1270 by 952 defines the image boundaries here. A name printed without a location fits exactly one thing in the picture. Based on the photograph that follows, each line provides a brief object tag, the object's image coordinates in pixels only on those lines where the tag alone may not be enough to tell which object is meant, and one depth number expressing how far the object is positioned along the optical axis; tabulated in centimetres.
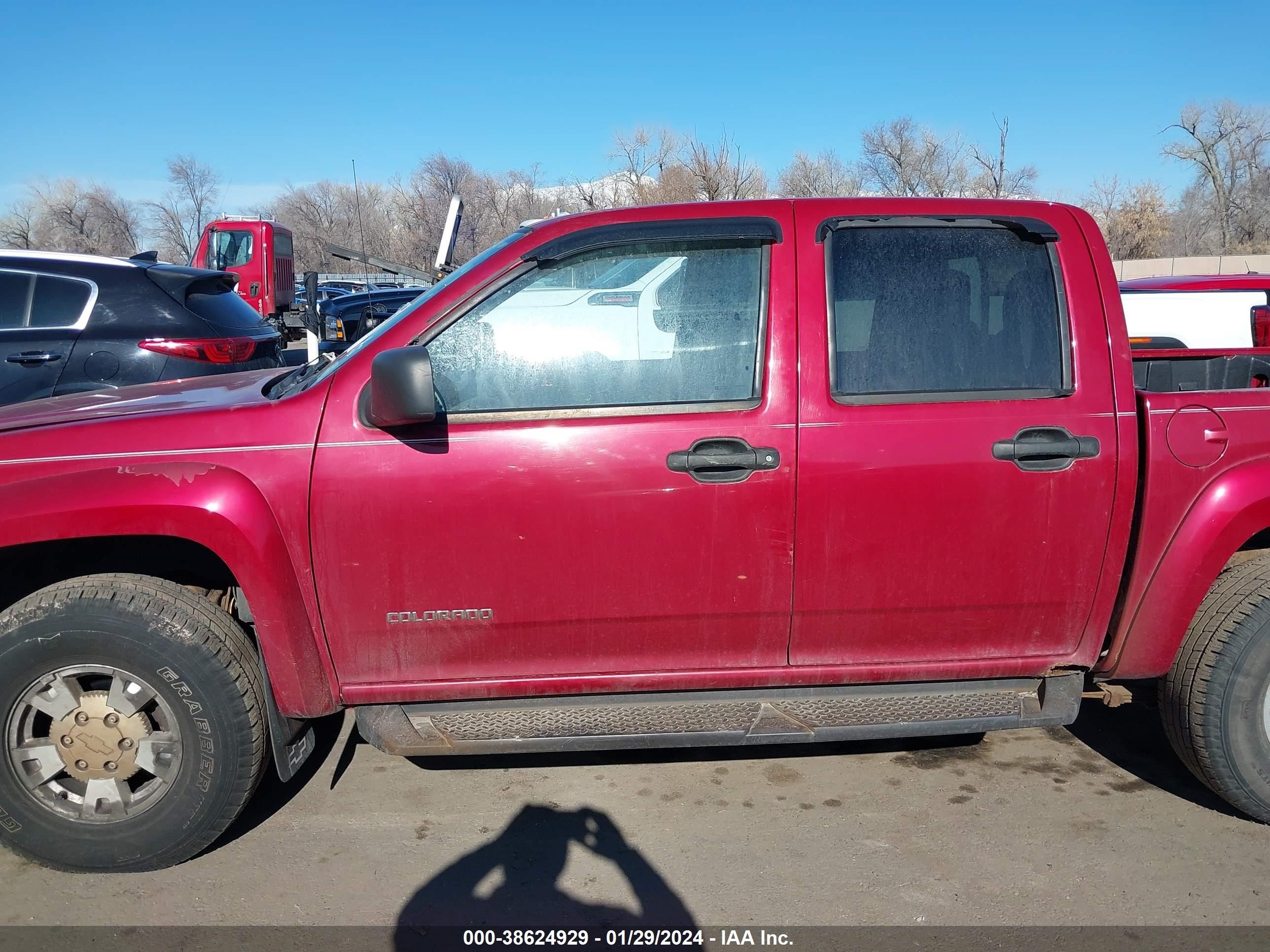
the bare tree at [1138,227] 4716
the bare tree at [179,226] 5494
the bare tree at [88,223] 5238
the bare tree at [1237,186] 4734
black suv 564
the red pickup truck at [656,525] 279
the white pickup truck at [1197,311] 783
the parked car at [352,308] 1659
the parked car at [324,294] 2307
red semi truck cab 2002
